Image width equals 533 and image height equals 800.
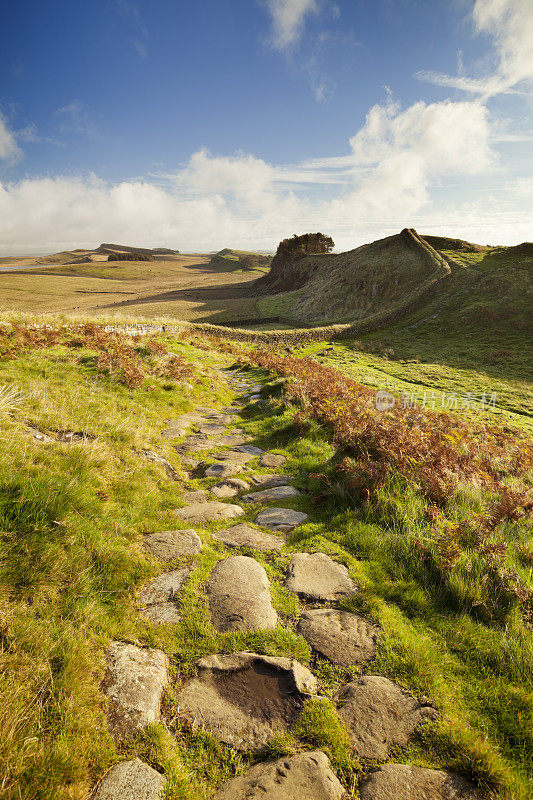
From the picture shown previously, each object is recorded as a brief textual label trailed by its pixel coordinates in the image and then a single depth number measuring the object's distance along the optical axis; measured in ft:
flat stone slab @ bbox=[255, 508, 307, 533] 18.35
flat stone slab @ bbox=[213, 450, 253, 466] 26.78
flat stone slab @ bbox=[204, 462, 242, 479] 23.76
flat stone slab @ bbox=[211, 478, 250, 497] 21.63
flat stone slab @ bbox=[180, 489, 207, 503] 20.17
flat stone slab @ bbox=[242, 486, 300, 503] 21.29
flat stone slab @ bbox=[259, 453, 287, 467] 26.86
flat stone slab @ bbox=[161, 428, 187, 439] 29.69
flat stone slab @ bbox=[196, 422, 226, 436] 33.30
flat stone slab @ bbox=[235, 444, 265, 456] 29.01
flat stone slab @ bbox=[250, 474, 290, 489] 23.37
